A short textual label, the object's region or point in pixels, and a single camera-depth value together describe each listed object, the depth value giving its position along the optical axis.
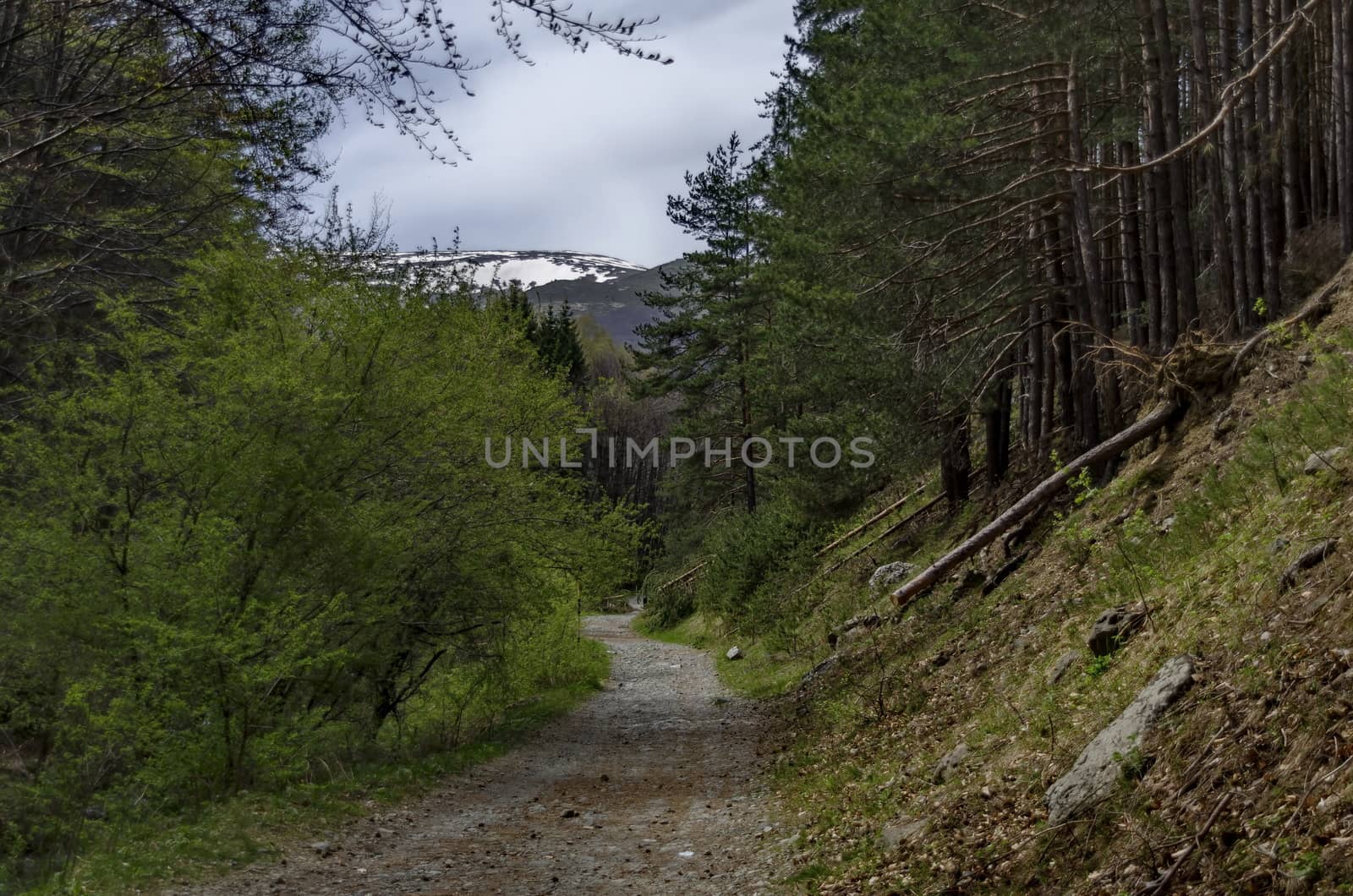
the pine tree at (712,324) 33.38
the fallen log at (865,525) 22.20
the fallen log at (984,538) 11.51
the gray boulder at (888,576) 16.00
